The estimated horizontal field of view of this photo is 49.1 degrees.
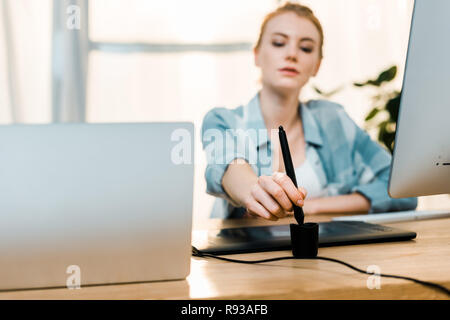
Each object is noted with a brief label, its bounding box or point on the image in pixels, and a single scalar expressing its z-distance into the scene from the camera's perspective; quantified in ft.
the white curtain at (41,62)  7.00
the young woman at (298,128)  4.88
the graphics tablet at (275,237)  2.48
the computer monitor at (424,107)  2.57
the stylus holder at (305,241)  2.28
